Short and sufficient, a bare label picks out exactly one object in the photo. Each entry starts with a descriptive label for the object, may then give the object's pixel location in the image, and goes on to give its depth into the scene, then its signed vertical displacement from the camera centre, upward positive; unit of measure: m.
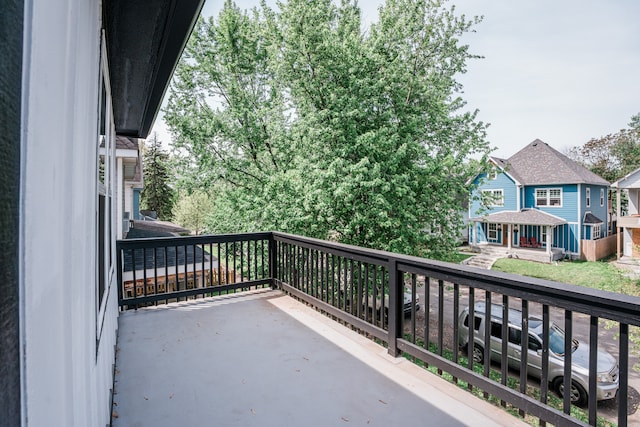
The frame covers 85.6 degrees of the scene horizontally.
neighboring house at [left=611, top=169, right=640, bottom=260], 17.31 -0.33
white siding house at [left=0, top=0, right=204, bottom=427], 0.37 +0.00
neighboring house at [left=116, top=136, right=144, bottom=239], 6.53 +1.12
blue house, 18.78 +0.37
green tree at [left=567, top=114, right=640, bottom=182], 26.33 +4.79
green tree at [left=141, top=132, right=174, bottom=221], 28.50 +1.89
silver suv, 5.89 -2.61
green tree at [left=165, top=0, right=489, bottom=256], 8.27 +2.47
